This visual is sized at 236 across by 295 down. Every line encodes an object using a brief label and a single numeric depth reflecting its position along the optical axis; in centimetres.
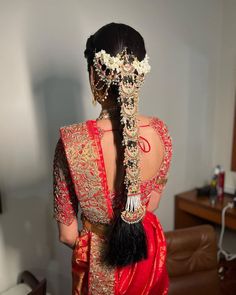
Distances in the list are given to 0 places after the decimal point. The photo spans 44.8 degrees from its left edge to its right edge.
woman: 77
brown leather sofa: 154
